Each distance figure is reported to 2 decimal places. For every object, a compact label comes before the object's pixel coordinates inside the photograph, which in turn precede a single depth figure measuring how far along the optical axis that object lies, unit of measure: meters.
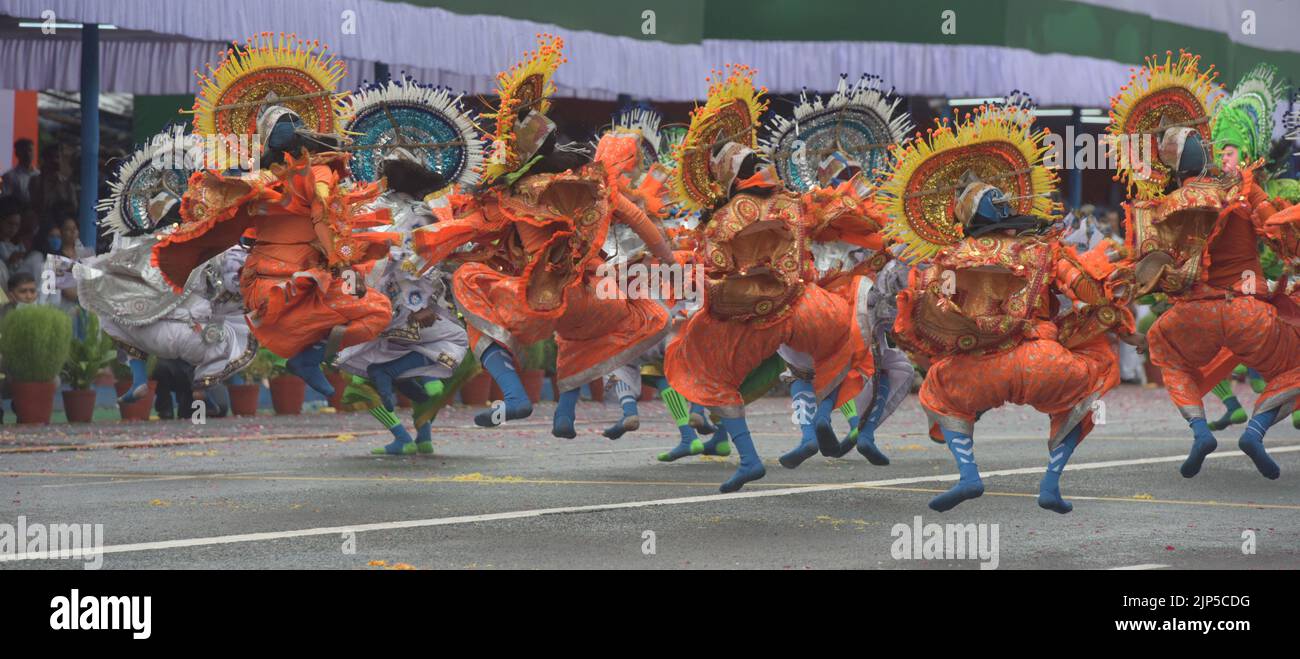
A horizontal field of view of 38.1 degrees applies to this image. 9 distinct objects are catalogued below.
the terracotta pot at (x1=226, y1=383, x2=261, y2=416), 15.95
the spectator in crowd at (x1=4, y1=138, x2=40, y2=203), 16.97
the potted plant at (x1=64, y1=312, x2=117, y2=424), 14.73
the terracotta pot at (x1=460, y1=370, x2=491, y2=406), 17.36
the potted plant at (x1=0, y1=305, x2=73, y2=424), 14.29
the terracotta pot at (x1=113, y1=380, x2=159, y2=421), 15.15
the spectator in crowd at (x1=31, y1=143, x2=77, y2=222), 17.02
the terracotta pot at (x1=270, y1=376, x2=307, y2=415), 16.14
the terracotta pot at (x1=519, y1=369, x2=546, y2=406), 17.25
